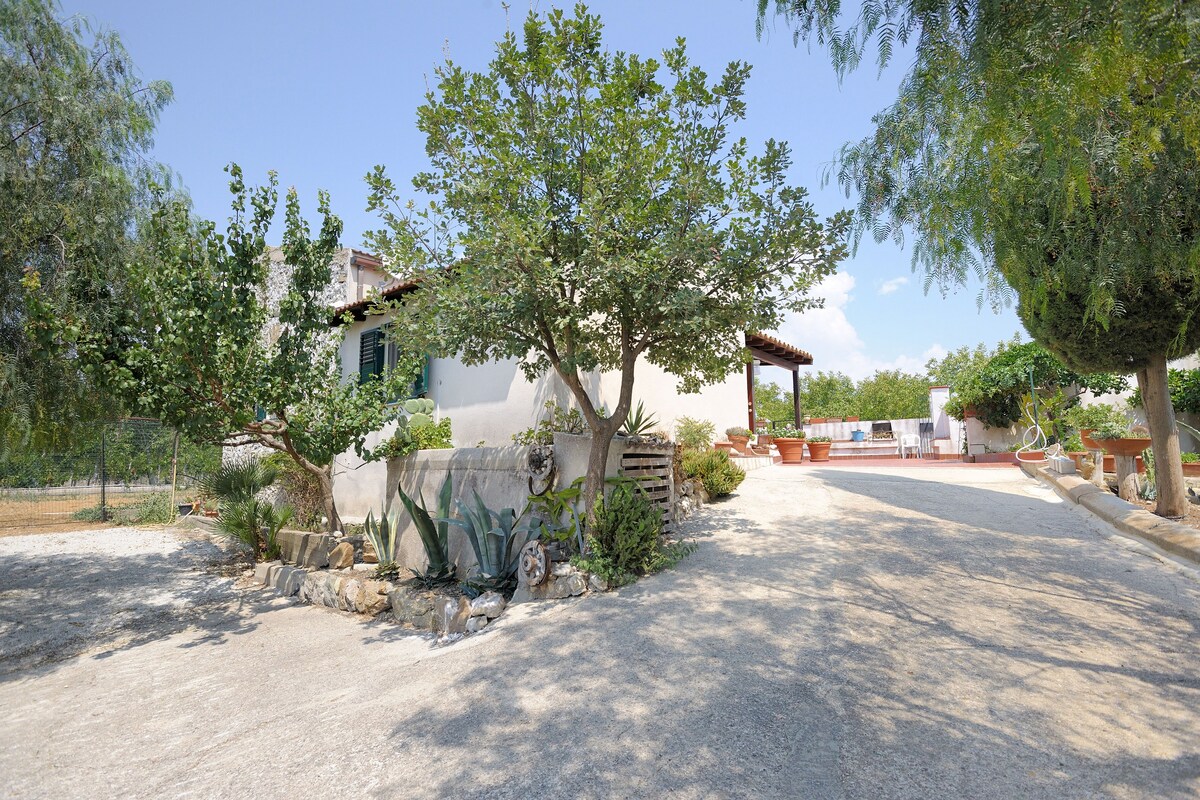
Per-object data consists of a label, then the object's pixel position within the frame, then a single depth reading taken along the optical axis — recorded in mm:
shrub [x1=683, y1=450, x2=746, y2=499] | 9383
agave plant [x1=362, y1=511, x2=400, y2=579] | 8208
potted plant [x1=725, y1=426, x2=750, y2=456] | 12992
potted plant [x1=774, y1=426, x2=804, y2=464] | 15062
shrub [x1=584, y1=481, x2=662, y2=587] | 6191
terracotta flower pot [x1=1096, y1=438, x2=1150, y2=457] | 9273
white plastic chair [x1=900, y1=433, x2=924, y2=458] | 18516
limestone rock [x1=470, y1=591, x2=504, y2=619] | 6184
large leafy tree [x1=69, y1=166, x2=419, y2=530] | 6387
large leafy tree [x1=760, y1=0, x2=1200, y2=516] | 2797
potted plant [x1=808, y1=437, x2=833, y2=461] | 16219
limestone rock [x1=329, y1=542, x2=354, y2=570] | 8633
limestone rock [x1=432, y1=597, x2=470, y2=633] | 6199
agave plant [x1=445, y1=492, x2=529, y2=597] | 6793
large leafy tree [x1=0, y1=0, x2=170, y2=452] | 6297
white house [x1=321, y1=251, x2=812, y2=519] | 9484
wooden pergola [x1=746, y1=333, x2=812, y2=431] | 13946
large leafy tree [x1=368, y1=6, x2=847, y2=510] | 5738
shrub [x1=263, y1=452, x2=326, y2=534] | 10891
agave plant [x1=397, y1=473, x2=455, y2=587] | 7535
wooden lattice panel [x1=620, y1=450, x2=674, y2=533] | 7430
